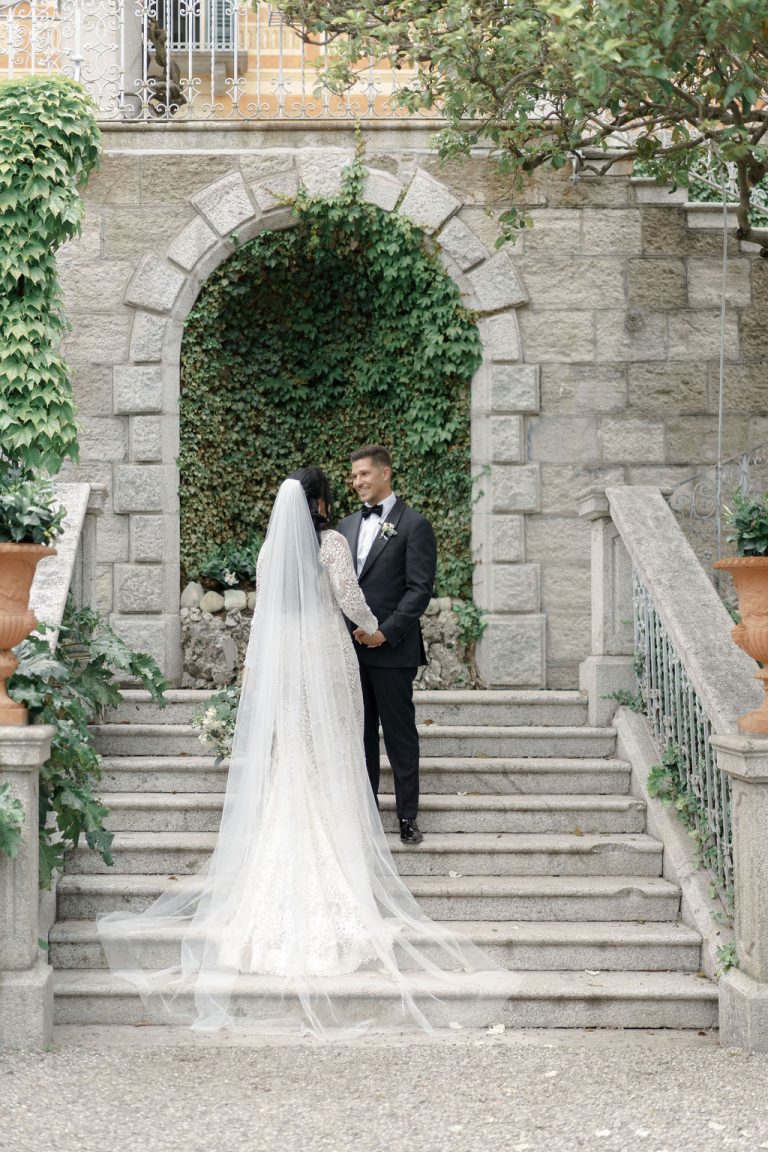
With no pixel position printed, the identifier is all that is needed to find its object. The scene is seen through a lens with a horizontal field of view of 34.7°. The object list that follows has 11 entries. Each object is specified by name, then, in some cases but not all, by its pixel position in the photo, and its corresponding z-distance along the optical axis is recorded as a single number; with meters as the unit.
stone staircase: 4.61
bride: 4.50
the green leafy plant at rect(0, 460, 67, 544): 4.31
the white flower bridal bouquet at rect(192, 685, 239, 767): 5.81
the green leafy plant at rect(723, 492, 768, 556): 4.45
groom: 5.48
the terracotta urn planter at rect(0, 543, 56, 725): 4.26
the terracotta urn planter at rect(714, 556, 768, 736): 4.35
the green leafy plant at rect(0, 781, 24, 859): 4.17
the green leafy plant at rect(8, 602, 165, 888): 4.57
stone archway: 8.02
